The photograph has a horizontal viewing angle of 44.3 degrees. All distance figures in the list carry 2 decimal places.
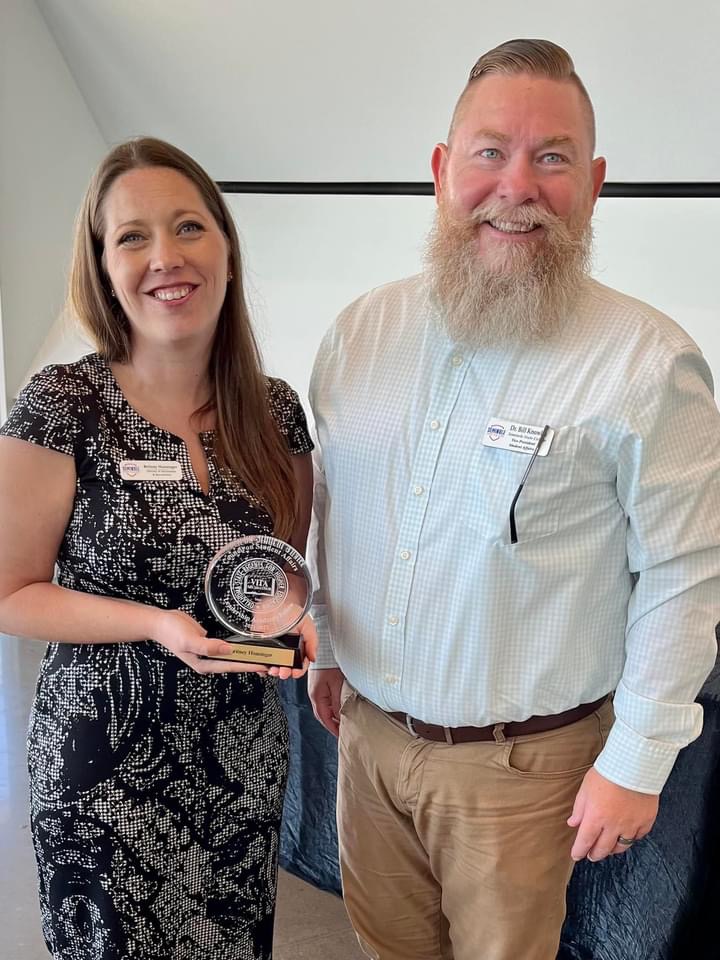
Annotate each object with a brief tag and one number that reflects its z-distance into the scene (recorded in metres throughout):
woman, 1.44
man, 1.37
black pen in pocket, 1.39
